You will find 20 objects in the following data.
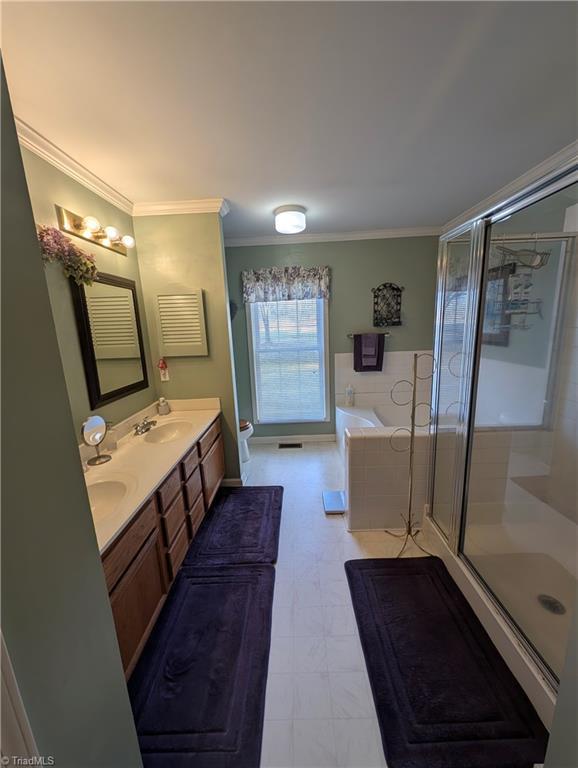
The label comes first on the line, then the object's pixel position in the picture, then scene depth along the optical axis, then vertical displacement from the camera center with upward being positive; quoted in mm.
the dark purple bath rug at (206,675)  1166 -1559
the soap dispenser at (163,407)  2668 -656
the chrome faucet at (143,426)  2297 -717
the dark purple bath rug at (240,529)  2088 -1526
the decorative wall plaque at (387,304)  3541 +205
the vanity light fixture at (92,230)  1761 +650
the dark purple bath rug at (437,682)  1127 -1556
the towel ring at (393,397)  3717 -889
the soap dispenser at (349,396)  3713 -871
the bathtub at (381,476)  2117 -1084
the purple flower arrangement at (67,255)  1595 +439
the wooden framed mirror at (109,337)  1872 -28
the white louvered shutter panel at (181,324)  2561 +51
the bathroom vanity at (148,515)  1282 -942
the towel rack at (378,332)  3626 -127
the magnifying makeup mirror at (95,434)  1761 -578
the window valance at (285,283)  3502 +490
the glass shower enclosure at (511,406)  1651 -584
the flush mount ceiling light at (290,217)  2568 +911
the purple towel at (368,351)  3559 -323
